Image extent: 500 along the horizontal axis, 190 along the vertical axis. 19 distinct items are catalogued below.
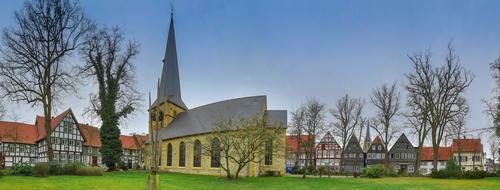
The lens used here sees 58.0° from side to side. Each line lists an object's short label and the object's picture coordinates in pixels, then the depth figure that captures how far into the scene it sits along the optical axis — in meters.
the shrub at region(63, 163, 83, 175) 31.62
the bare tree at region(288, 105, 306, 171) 51.38
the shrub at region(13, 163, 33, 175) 28.98
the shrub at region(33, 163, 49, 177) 28.48
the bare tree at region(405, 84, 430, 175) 39.81
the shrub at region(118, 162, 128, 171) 44.89
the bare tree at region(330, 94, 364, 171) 54.56
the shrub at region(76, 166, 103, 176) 31.45
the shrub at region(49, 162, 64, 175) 30.92
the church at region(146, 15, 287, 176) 42.22
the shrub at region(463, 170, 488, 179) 36.75
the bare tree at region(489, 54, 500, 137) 34.25
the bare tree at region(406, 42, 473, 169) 39.19
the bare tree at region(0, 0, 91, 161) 31.77
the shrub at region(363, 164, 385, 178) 40.81
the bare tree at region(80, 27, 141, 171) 41.66
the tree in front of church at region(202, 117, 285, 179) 33.00
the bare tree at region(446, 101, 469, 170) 39.81
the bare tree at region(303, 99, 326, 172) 51.38
